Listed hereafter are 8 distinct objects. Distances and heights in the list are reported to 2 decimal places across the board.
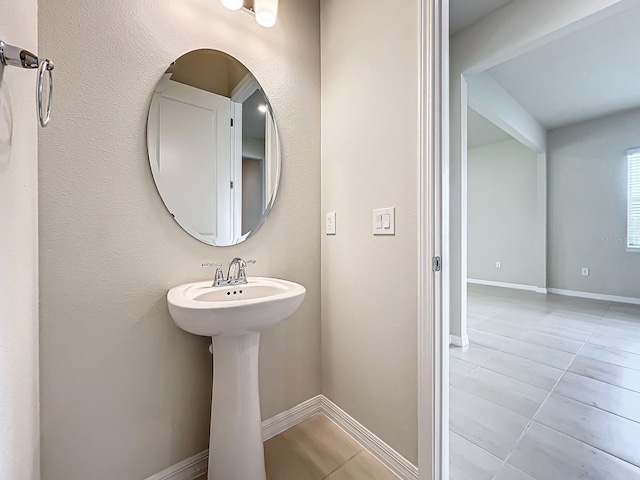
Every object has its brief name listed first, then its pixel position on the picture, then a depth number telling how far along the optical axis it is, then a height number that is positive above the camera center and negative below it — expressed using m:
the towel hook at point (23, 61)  0.49 +0.35
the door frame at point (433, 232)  1.01 +0.03
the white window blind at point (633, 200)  3.72 +0.55
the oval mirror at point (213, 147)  1.10 +0.43
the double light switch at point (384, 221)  1.16 +0.08
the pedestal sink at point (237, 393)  0.97 -0.59
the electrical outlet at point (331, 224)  1.46 +0.08
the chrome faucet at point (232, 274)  1.13 -0.15
